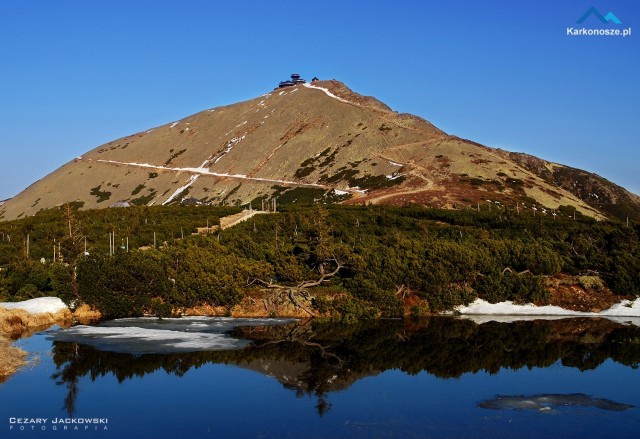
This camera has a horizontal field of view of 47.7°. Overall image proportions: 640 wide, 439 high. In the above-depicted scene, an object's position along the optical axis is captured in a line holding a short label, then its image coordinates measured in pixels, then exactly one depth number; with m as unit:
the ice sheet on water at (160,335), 31.06
